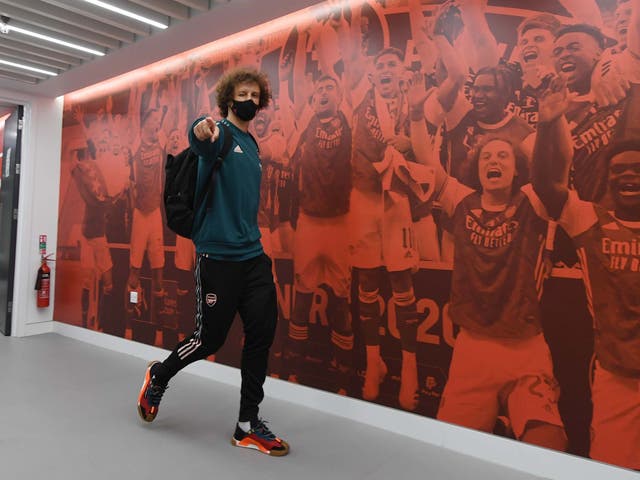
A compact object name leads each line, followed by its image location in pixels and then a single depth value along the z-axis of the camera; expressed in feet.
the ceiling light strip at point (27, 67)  12.08
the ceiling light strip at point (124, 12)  8.93
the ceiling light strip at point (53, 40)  10.20
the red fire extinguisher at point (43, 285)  15.29
